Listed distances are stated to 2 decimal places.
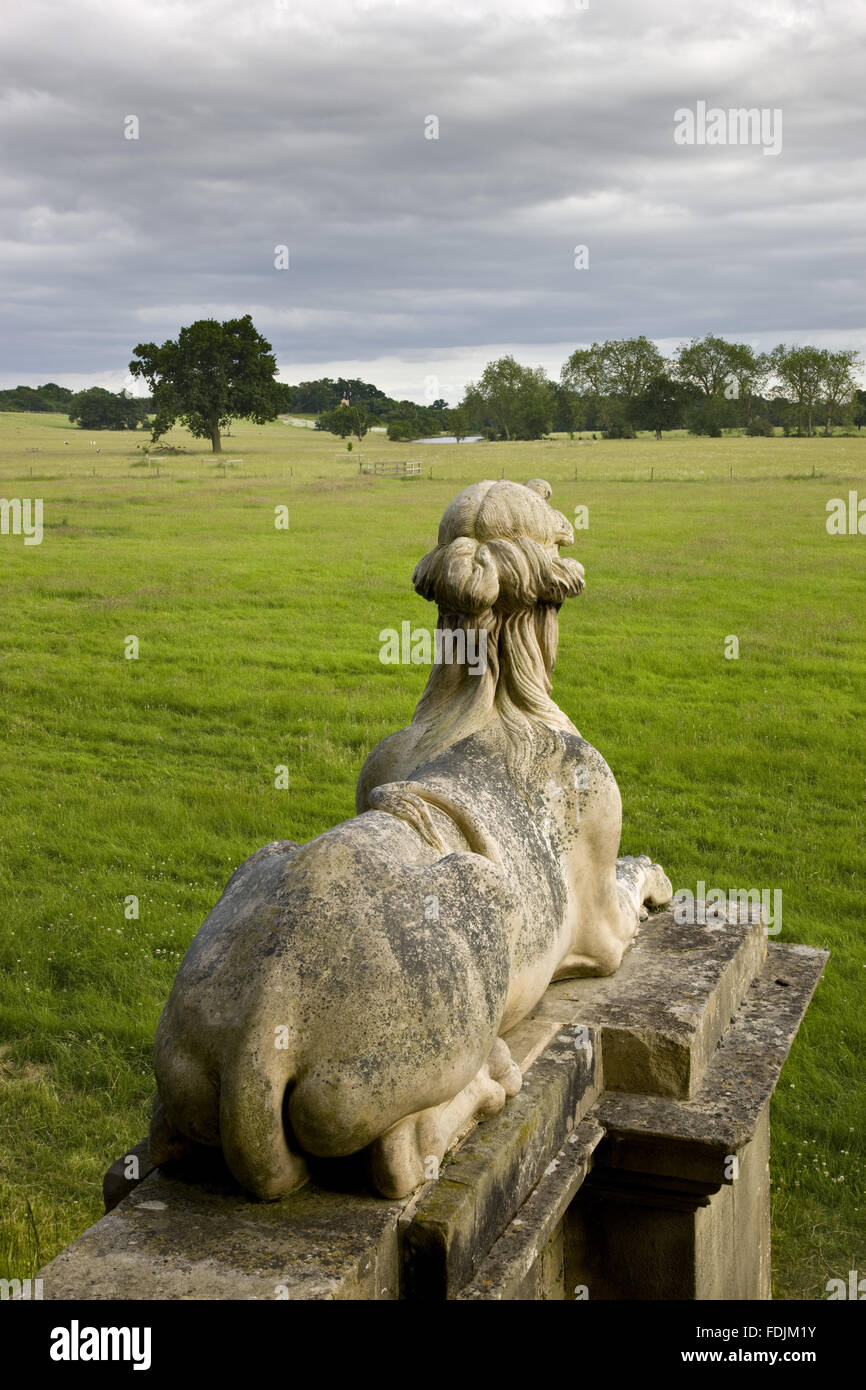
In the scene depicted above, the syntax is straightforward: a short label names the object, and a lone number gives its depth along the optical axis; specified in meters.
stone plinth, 2.92
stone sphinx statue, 3.01
